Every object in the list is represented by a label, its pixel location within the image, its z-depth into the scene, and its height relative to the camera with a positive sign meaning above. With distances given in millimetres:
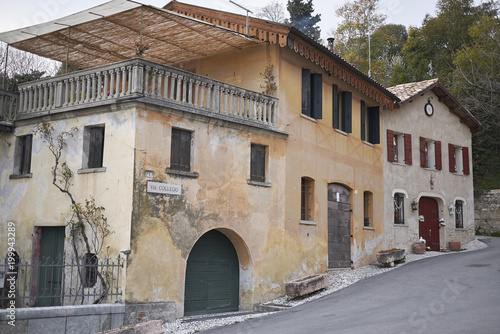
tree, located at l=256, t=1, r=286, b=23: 44688 +17877
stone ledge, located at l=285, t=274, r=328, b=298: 15039 -1630
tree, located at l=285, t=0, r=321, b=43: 48062 +18869
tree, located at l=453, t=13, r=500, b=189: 31781 +8250
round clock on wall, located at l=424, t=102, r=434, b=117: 25512 +5687
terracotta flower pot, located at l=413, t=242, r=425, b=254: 23266 -794
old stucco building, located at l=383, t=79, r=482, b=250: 23438 +2838
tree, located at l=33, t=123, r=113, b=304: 12781 -51
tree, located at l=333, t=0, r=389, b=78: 40500 +15011
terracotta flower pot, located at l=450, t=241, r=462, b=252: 24861 -710
